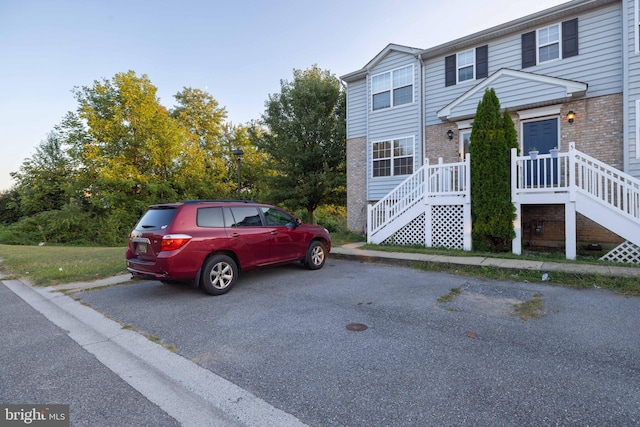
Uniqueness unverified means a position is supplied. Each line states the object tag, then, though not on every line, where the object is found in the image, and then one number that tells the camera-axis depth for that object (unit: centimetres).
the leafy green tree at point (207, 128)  2791
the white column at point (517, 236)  838
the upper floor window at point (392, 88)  1284
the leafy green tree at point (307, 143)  1702
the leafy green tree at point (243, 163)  2844
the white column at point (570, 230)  770
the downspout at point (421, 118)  1244
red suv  517
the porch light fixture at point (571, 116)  953
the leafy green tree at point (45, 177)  2381
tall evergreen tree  845
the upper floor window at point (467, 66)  1131
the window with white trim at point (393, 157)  1284
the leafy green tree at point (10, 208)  2680
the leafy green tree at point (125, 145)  2177
